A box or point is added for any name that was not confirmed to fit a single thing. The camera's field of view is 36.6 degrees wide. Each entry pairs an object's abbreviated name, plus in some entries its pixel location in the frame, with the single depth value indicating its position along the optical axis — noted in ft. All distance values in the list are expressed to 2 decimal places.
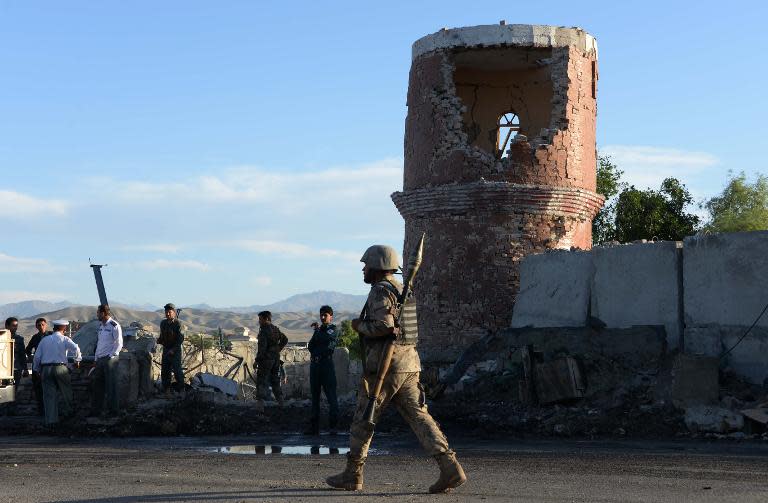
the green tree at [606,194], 114.52
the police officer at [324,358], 49.21
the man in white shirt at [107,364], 54.19
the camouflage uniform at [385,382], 28.12
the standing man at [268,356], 53.93
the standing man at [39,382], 55.26
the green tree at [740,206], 138.51
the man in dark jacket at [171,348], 56.80
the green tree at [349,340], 190.60
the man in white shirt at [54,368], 51.65
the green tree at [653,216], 111.86
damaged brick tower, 65.51
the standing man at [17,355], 58.34
